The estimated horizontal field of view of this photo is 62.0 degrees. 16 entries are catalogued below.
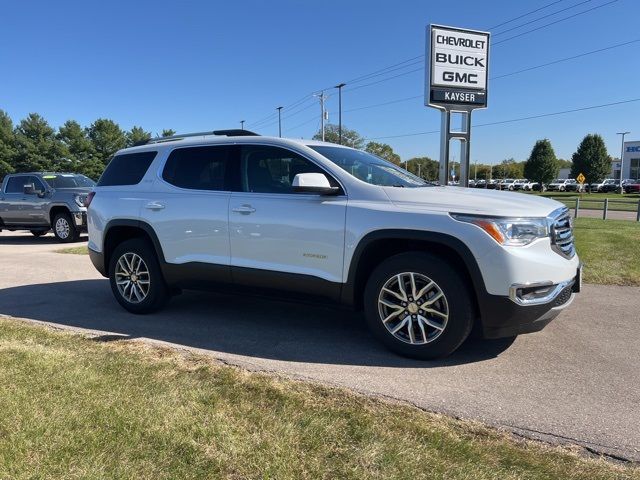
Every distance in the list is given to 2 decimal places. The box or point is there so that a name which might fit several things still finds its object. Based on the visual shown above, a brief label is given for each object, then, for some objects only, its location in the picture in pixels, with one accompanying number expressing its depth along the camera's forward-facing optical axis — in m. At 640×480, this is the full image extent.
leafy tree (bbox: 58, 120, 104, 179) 65.56
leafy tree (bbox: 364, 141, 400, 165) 103.18
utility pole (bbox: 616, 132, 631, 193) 68.90
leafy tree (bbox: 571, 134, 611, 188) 55.06
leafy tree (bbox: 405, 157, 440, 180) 111.69
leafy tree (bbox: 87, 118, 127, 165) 69.00
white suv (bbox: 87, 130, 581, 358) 4.07
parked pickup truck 14.37
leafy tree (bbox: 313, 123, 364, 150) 82.54
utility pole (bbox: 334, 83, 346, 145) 59.47
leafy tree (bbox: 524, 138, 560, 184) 58.44
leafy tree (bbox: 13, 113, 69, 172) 62.59
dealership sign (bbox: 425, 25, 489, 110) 11.87
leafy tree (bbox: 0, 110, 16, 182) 62.53
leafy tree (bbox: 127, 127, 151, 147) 71.44
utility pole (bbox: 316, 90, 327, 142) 56.12
